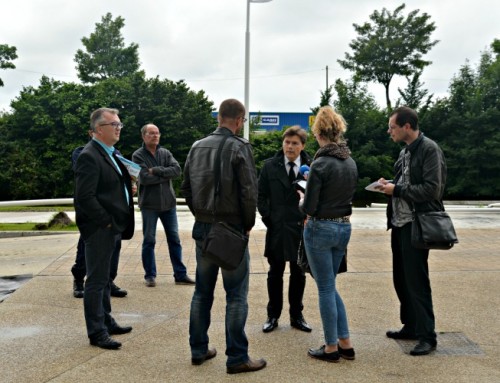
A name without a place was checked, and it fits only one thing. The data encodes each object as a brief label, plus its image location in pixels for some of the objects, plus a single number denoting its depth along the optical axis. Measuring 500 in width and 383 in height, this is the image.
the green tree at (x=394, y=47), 38.34
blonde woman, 4.02
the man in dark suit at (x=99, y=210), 4.24
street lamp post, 21.11
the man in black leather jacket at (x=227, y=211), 3.78
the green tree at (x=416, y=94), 32.06
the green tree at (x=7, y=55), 26.80
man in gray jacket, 6.43
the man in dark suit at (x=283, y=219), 4.75
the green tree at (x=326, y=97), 30.70
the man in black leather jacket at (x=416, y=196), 4.17
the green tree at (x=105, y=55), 57.44
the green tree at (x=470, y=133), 29.42
